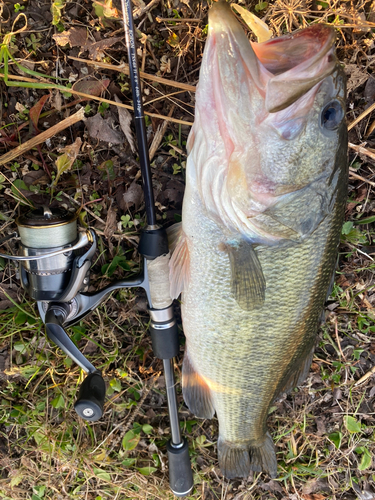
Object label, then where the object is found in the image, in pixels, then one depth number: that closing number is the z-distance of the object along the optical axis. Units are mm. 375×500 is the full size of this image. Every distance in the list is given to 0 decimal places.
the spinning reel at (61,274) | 327
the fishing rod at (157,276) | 316
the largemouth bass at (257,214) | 266
